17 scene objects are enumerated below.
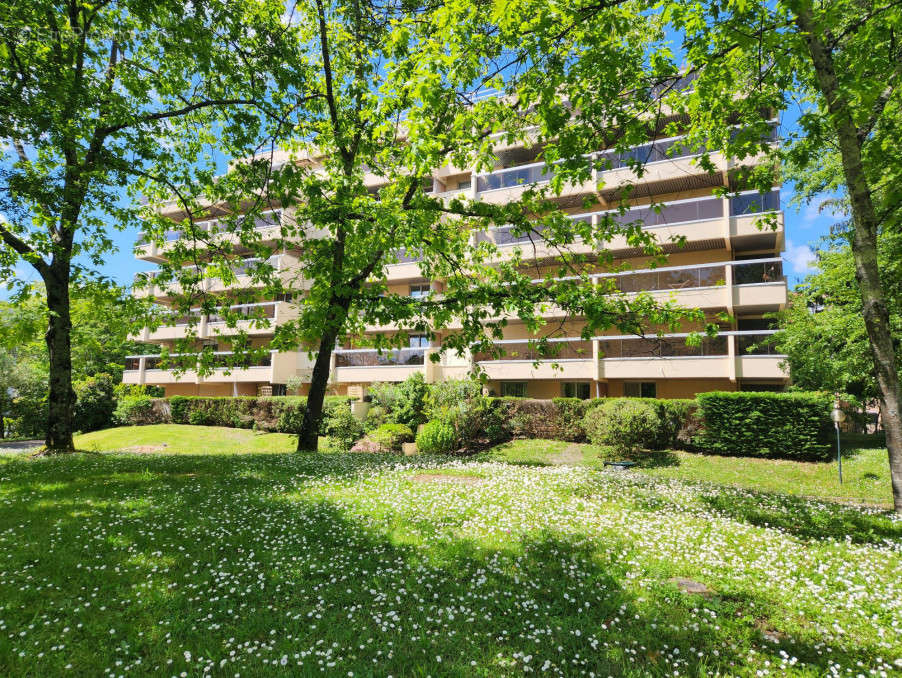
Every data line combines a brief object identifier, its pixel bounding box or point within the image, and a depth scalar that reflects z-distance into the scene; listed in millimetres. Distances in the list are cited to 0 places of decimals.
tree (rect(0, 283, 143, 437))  12695
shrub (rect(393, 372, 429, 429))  23703
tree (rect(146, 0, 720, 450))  6621
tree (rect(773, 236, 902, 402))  19359
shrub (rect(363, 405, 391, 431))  24125
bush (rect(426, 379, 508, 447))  21516
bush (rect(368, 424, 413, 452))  21922
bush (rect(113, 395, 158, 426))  32812
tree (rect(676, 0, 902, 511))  6125
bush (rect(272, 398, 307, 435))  28062
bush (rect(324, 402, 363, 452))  22625
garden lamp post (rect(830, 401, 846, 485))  15473
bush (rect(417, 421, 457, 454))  20547
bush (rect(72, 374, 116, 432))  31906
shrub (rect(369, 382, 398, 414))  24609
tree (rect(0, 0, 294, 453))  8352
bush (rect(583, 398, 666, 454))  18766
